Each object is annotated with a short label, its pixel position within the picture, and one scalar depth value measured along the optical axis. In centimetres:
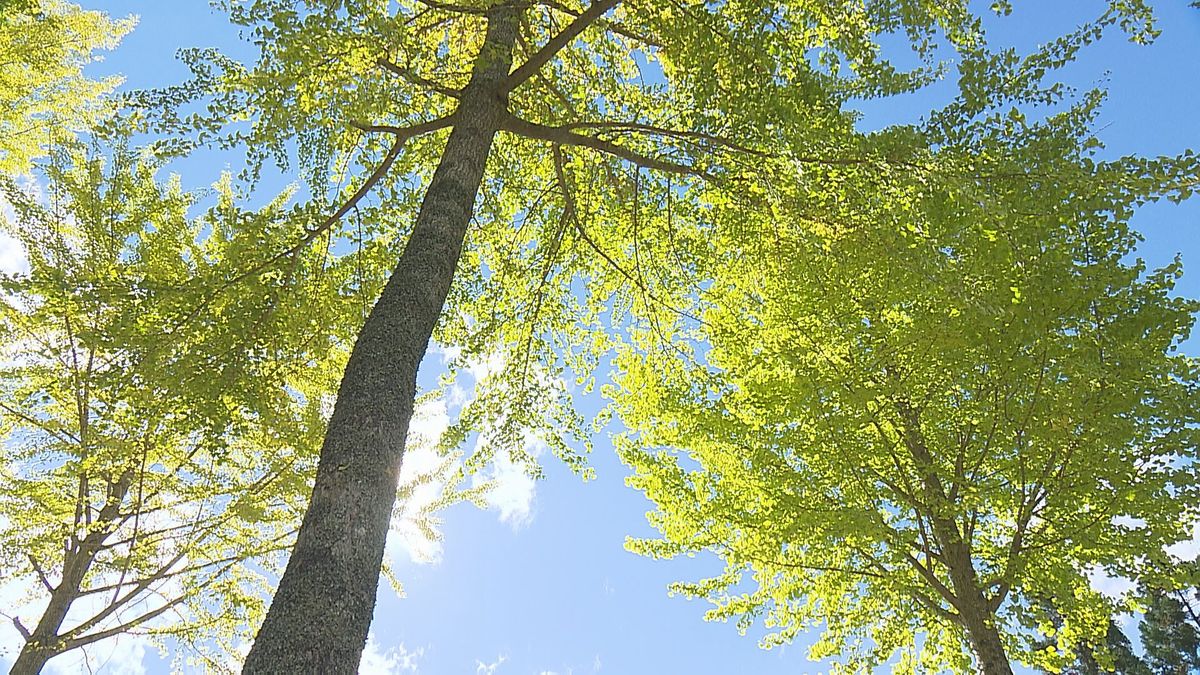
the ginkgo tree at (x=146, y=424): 549
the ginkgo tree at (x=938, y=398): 450
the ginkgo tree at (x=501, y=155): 308
